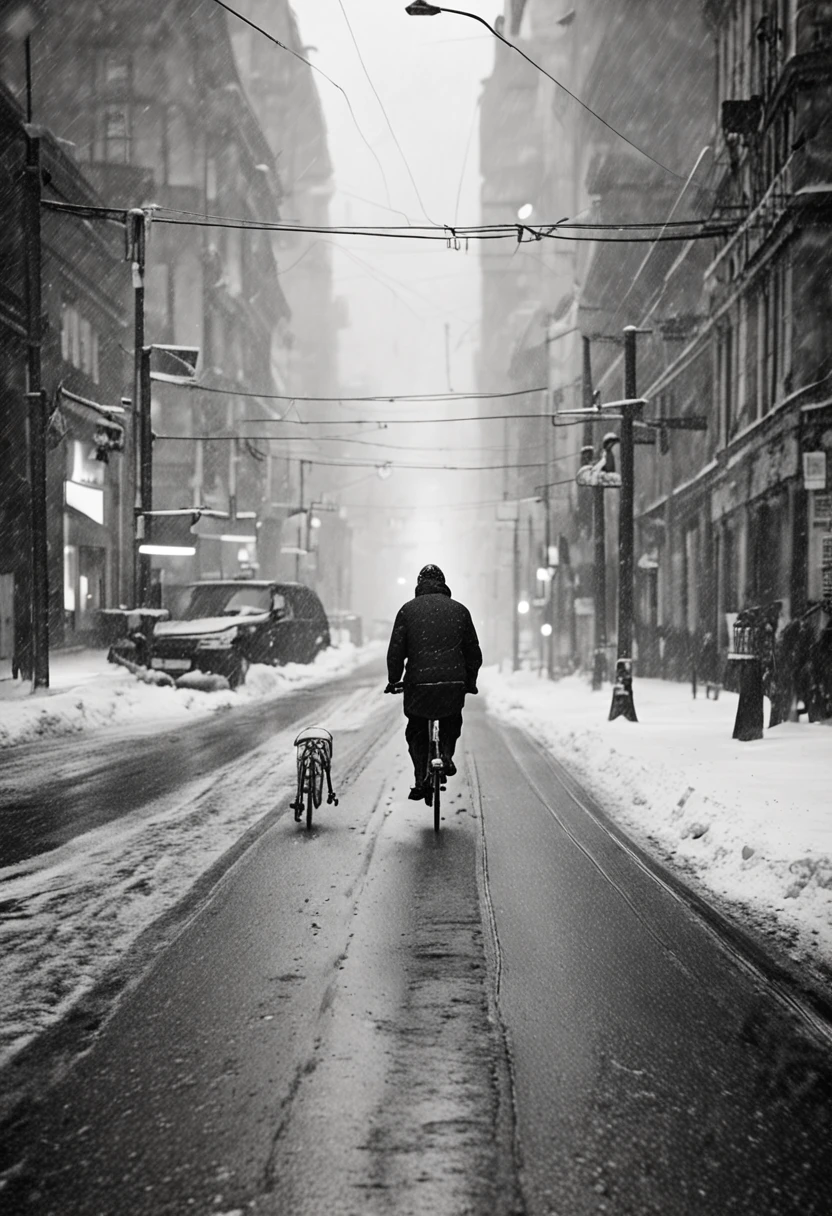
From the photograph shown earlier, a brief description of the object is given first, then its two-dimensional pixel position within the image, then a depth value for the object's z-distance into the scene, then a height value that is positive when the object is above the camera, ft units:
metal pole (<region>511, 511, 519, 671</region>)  162.71 -1.98
